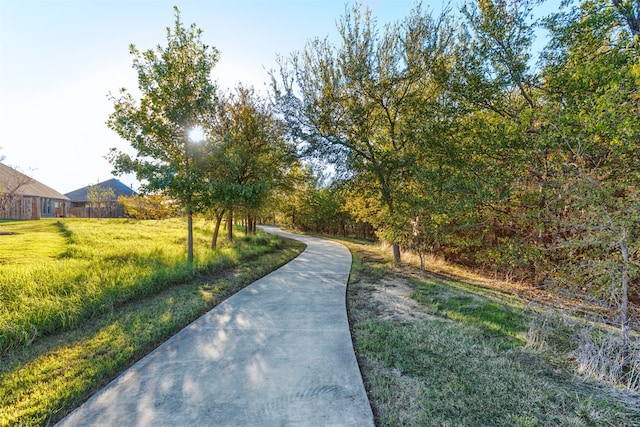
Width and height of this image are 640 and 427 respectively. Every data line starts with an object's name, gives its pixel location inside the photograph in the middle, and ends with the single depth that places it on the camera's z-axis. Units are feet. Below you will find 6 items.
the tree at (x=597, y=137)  9.82
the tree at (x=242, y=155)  24.35
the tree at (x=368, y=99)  25.52
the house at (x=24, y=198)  55.31
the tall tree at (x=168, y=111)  21.79
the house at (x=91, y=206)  84.07
